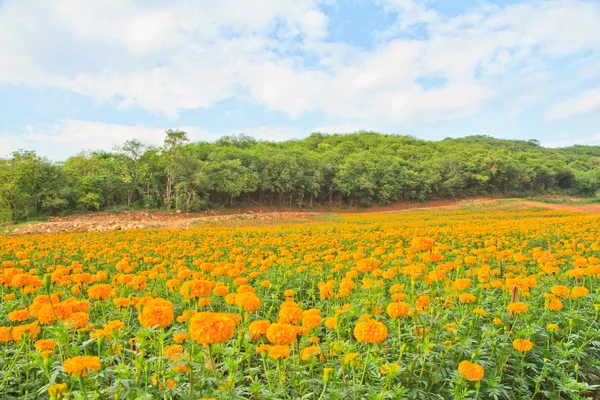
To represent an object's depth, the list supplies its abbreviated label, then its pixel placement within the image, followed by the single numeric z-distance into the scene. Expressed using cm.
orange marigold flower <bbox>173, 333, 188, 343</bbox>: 239
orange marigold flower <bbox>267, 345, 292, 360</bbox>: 196
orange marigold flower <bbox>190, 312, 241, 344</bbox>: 163
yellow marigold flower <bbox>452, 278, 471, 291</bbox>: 297
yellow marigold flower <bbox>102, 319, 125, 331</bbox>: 201
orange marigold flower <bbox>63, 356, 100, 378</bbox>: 156
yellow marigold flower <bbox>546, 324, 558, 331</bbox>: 288
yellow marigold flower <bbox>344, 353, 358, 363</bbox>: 195
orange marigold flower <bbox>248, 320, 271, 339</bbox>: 228
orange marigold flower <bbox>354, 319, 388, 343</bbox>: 202
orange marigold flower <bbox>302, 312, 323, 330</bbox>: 229
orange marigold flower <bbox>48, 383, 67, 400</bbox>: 143
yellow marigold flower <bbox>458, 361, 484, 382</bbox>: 200
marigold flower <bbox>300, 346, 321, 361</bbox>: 217
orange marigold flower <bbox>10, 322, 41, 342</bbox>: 216
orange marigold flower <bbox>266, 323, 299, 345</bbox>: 200
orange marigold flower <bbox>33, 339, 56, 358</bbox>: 196
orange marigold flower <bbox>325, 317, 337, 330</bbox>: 252
